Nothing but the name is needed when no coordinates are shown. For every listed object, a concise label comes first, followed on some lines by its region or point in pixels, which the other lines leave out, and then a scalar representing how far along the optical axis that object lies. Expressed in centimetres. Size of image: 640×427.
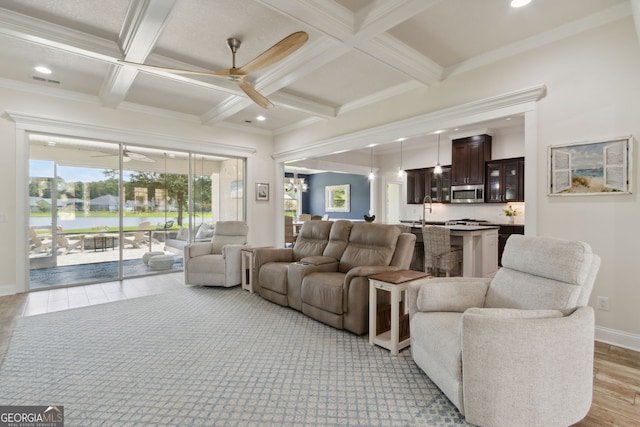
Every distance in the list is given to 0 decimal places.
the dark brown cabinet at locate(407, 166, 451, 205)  744
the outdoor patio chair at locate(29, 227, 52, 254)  453
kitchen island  438
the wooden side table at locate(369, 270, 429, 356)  250
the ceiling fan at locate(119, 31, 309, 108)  246
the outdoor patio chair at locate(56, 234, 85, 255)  477
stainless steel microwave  673
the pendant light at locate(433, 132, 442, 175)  660
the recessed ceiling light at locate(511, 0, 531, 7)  258
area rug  180
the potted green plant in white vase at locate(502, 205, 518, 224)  647
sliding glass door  464
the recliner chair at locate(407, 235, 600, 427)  154
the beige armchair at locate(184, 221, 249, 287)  460
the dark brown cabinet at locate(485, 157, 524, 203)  621
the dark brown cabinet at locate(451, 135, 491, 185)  666
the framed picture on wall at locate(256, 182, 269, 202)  676
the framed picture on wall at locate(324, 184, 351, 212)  1125
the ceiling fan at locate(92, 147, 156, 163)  520
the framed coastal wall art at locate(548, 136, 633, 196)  270
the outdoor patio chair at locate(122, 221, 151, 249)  529
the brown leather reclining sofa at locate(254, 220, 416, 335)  288
